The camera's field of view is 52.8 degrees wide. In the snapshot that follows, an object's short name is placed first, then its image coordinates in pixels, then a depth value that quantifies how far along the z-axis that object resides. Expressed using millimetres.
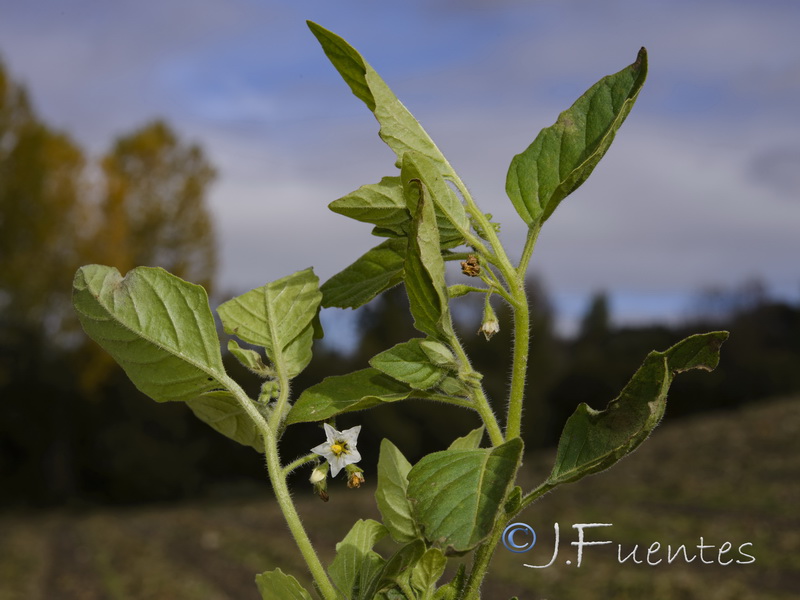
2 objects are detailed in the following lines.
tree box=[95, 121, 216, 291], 15484
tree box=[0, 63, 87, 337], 13781
